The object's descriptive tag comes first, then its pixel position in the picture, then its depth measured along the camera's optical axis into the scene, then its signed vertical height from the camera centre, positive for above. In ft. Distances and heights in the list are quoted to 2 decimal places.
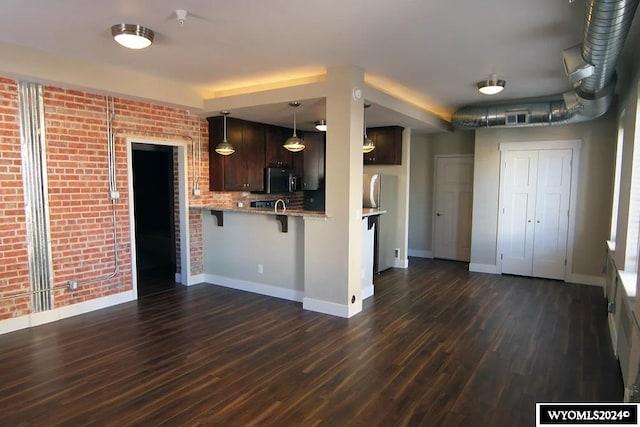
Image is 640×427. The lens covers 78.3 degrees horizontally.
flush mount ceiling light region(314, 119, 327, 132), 17.95 +3.09
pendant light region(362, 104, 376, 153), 17.70 +1.94
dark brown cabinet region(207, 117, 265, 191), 18.83 +1.46
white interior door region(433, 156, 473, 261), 23.94 -1.15
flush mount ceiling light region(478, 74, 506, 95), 14.62 +3.92
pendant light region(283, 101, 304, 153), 15.53 +1.77
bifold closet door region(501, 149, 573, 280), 19.47 -1.18
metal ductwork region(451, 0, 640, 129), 6.92 +3.13
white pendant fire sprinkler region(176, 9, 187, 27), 9.12 +4.06
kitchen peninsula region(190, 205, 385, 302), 16.02 -2.68
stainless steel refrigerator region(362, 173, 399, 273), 20.45 -1.13
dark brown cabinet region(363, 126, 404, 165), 21.72 +2.40
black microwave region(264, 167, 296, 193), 21.45 +0.43
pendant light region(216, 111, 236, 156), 16.75 +1.68
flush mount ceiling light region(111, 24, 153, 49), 10.05 +3.95
